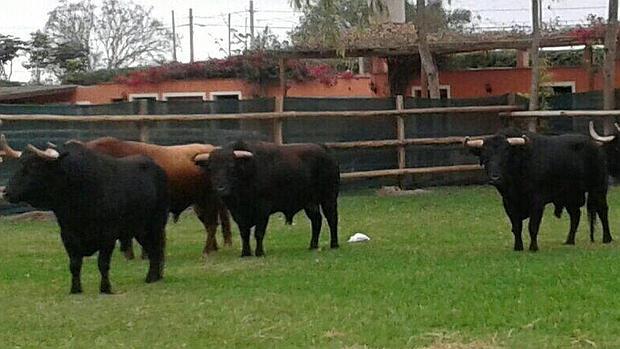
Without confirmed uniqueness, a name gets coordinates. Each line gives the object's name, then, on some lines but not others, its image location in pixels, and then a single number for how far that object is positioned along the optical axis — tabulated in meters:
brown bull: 14.53
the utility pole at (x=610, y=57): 25.08
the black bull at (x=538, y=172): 13.78
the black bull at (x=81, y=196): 11.31
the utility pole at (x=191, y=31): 67.61
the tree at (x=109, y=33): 61.38
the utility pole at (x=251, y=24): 44.67
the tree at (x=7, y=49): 55.84
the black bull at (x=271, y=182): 14.08
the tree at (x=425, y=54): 26.92
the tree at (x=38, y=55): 58.15
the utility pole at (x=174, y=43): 63.78
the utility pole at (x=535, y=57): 25.30
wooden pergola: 28.88
